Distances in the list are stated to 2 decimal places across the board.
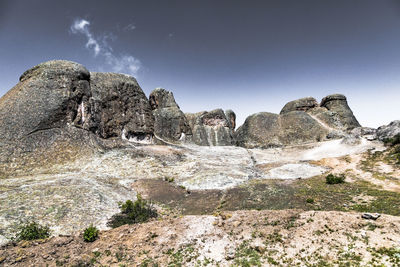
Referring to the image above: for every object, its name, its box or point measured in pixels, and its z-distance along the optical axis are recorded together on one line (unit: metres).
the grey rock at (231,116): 96.56
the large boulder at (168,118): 65.56
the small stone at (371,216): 11.10
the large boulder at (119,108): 42.13
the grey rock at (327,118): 68.69
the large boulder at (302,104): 79.56
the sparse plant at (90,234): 12.11
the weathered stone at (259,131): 66.12
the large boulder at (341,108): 71.79
